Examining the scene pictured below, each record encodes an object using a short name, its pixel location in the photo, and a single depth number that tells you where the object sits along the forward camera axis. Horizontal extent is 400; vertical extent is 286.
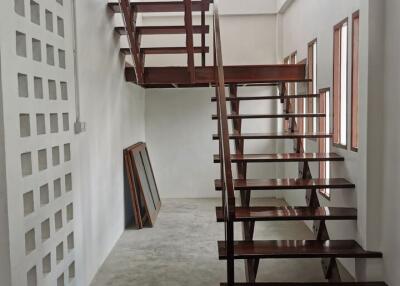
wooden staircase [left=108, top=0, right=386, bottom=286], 3.11
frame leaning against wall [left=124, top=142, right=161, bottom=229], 5.68
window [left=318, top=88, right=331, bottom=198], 4.59
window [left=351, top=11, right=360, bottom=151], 3.72
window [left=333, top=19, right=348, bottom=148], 4.14
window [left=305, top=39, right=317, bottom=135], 5.21
